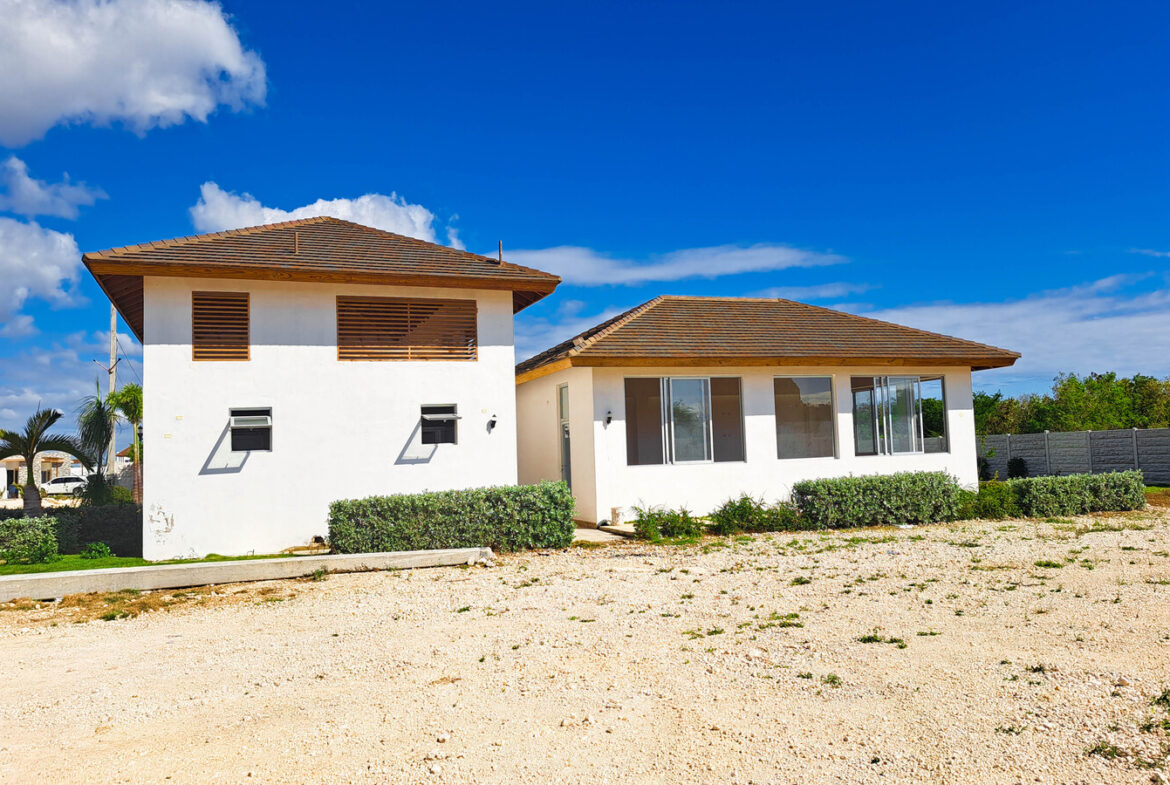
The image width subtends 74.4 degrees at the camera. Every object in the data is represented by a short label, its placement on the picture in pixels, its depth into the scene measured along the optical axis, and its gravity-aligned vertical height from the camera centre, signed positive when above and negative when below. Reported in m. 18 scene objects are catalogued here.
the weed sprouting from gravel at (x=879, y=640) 6.22 -1.64
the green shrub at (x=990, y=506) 15.77 -1.41
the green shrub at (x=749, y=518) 14.16 -1.37
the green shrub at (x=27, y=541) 11.98 -1.18
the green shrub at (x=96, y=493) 15.73 -0.57
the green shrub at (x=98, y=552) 12.12 -1.38
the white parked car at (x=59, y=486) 48.83 -1.27
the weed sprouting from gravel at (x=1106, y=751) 3.88 -1.61
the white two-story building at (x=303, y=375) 13.10 +1.50
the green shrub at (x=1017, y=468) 27.28 -1.13
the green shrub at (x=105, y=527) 13.51 -1.13
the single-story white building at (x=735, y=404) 15.87 +0.90
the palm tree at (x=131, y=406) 25.38 +1.93
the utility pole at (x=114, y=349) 28.95 +4.37
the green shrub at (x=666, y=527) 13.47 -1.40
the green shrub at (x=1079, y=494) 16.08 -1.27
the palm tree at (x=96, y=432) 16.28 +0.71
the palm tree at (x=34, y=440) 14.79 +0.52
